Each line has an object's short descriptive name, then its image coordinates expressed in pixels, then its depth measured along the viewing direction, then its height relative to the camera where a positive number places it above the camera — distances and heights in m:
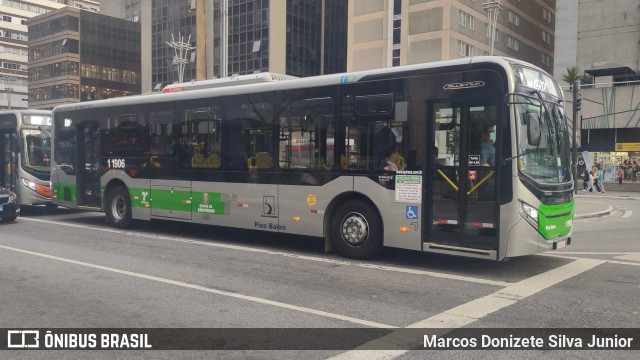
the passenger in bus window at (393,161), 8.99 -0.03
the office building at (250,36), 67.88 +16.68
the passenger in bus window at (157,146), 12.98 +0.26
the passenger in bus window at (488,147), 8.05 +0.20
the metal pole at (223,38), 26.23 +6.09
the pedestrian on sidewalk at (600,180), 34.85 -1.22
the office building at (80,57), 88.06 +16.77
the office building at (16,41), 101.51 +22.34
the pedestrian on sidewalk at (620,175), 38.03 -0.95
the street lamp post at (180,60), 38.81 +7.09
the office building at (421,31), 55.41 +14.29
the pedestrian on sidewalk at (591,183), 34.84 -1.42
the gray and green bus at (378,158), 8.03 +0.01
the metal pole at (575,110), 15.48 +1.86
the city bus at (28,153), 17.17 +0.07
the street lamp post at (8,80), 92.00 +13.21
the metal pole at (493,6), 34.81 +10.35
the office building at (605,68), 41.84 +7.85
